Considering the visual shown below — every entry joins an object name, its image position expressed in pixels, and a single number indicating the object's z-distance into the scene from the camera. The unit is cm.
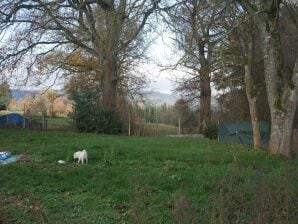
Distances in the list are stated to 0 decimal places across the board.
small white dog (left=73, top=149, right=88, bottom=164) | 925
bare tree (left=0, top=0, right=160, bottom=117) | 1523
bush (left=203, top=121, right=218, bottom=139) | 2259
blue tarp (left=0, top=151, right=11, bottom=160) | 984
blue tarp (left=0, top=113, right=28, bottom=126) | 2280
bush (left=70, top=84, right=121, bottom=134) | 2045
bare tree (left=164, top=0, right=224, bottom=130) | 1033
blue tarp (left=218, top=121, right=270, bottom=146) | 1804
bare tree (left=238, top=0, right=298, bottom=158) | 1160
